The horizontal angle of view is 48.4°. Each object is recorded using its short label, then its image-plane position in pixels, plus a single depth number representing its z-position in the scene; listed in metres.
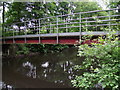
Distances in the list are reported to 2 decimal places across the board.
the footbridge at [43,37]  4.74
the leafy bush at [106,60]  2.91
